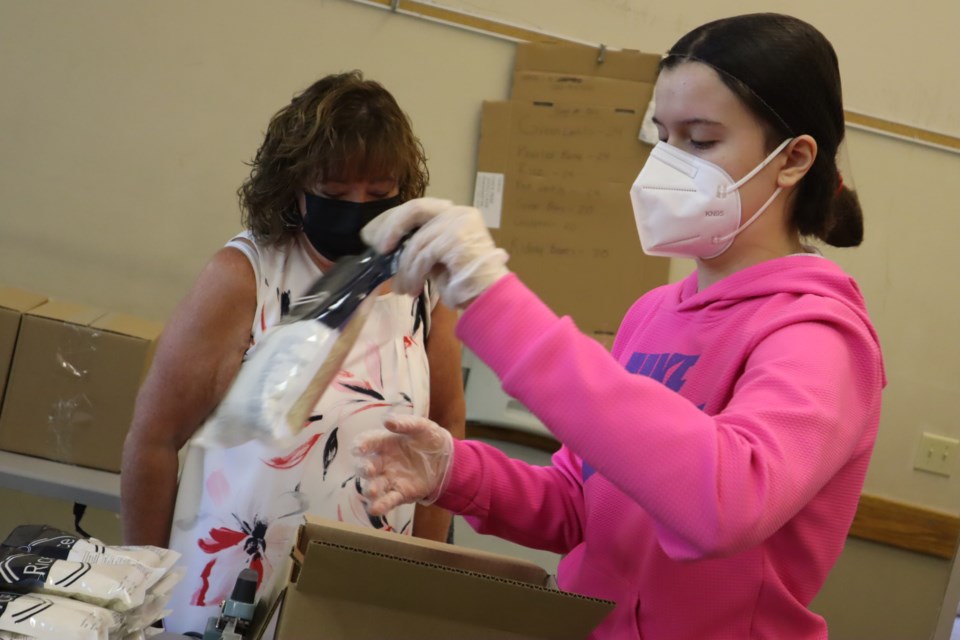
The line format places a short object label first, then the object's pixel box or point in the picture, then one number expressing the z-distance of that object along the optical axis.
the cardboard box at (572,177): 2.88
